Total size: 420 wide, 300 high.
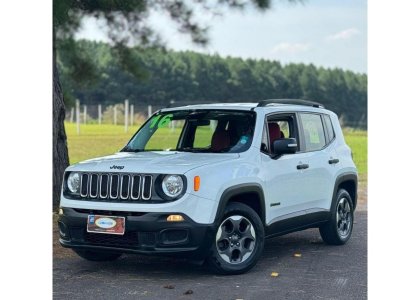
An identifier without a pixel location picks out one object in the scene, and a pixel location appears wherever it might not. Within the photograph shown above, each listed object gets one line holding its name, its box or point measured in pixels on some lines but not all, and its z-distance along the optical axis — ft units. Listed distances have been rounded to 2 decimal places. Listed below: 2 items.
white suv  23.26
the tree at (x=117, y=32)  37.19
